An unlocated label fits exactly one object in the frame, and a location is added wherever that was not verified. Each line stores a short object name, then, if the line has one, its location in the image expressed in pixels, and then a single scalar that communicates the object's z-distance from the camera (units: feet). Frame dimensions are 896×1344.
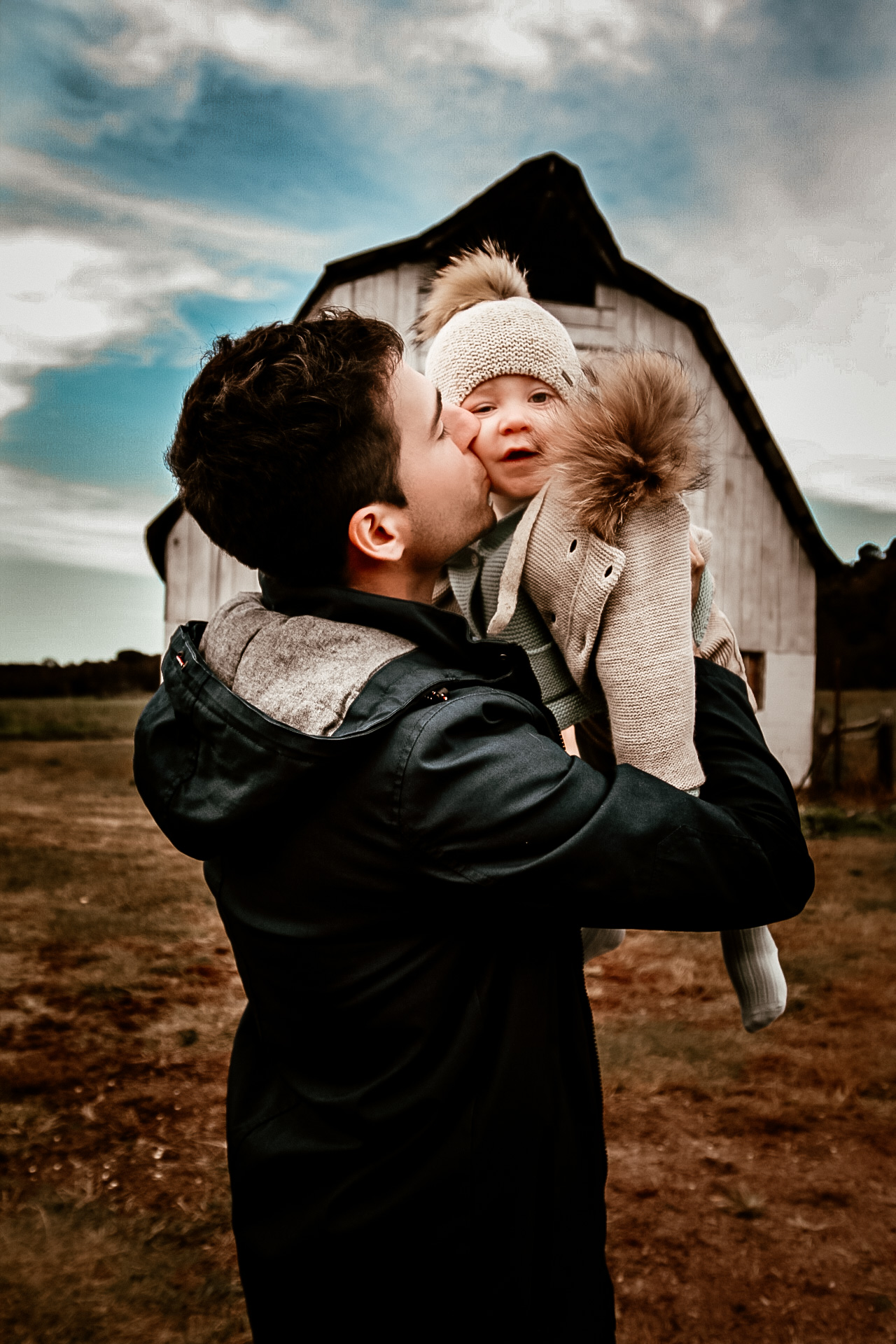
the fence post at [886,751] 31.86
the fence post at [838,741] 31.35
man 3.35
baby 4.34
